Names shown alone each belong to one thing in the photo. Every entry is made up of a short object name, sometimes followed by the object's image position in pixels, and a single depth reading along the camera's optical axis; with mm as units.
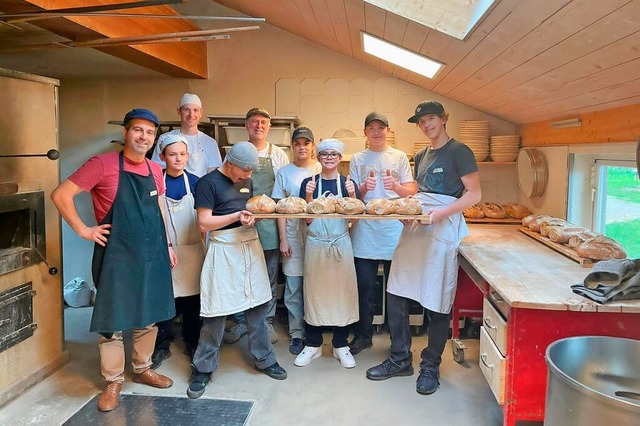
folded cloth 1664
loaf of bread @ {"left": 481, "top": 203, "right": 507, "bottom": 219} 3453
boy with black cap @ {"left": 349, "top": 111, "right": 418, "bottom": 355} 2748
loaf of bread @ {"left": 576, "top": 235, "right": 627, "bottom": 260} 2076
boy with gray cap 2250
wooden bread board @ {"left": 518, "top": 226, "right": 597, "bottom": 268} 2105
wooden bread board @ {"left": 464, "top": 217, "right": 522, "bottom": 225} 3428
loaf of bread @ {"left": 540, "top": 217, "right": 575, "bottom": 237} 2645
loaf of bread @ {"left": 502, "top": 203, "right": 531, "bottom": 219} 3414
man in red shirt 2117
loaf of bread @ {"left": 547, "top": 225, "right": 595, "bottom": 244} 2408
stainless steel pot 1411
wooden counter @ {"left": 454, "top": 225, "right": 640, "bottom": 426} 1669
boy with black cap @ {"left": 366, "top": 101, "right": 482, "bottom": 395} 2262
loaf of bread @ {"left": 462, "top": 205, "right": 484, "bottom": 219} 3467
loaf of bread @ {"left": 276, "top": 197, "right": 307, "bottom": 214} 2363
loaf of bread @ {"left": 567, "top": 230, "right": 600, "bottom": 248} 2281
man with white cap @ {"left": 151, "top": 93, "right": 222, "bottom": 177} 2912
